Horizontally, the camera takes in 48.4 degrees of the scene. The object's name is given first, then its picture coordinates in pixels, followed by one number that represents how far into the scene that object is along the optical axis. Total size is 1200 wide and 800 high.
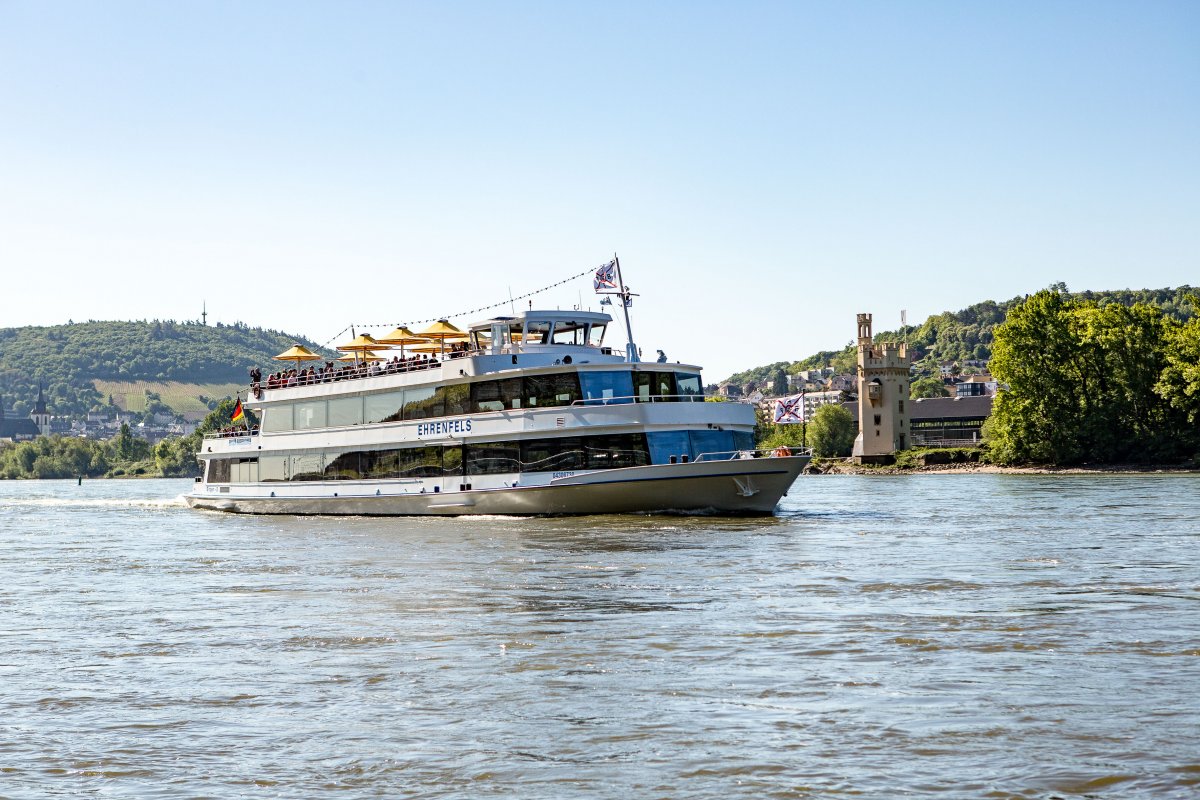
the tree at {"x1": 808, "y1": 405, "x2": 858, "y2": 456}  150.62
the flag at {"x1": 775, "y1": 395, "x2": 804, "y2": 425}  48.81
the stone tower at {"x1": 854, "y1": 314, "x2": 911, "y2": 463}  147.50
